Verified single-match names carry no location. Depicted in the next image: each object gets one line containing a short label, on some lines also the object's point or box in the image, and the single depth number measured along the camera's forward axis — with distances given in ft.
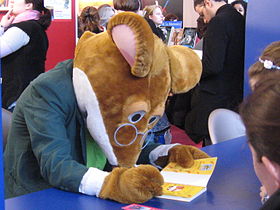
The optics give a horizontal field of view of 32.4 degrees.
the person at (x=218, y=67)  9.33
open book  4.78
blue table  4.50
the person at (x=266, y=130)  2.52
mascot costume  4.47
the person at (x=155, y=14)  14.79
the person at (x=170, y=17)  21.59
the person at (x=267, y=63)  5.46
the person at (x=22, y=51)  10.18
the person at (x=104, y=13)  12.43
